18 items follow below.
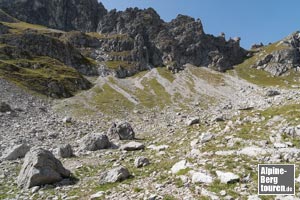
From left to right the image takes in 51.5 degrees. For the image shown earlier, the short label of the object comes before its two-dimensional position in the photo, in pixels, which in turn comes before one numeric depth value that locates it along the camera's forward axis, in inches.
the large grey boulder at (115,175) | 800.0
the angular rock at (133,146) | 1221.1
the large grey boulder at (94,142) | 1311.5
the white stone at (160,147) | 1123.0
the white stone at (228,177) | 640.4
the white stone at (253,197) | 557.3
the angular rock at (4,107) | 2267.1
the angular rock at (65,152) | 1194.6
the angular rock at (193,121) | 1462.8
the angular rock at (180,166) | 777.6
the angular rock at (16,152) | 1190.3
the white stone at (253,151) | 780.0
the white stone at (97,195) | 699.9
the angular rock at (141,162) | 919.3
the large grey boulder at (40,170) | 840.9
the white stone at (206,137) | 1025.5
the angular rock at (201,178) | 661.9
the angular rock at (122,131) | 1569.9
